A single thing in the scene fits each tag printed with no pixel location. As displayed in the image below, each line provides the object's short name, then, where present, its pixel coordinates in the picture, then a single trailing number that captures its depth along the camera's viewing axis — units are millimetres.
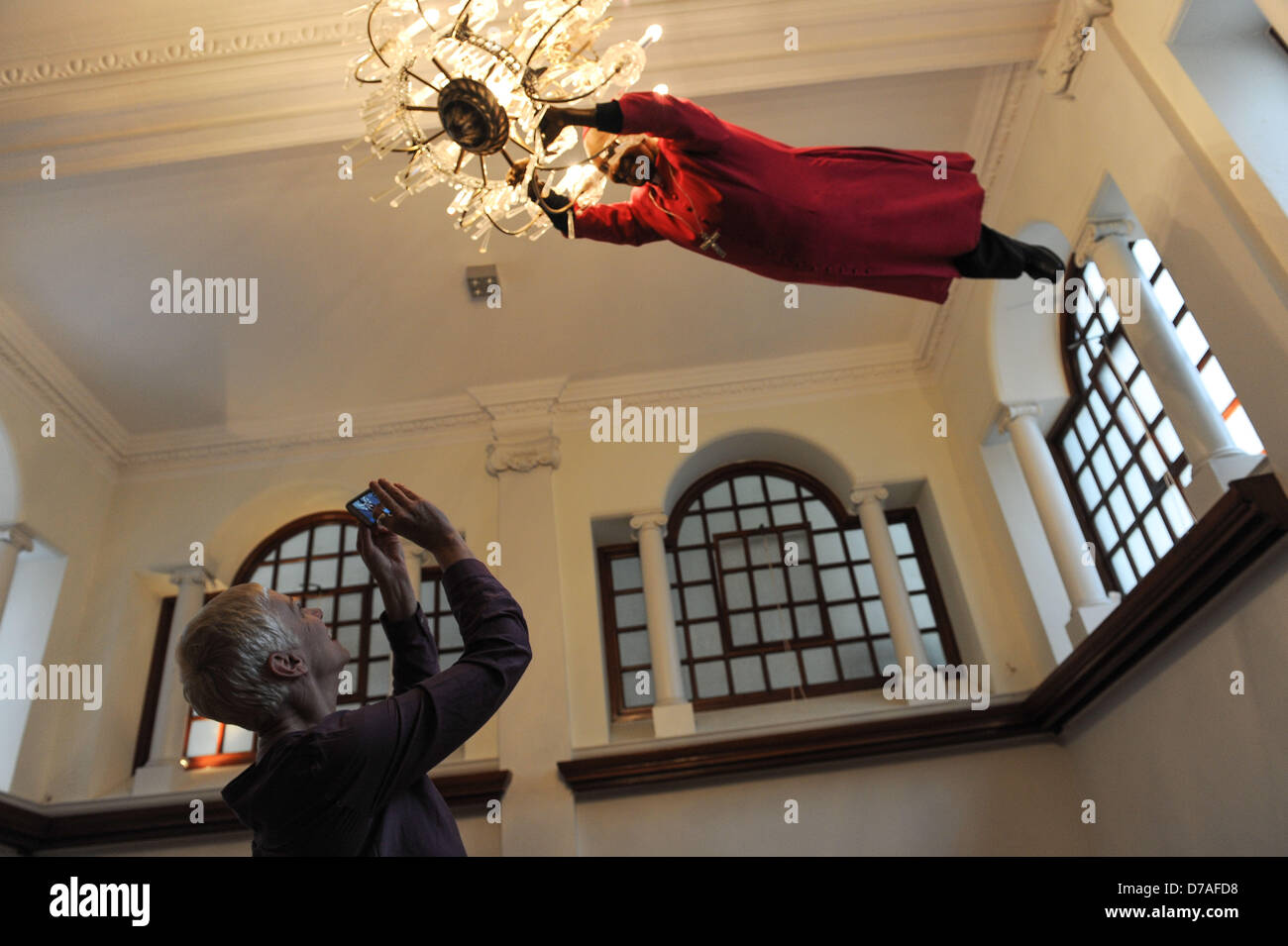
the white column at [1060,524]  5633
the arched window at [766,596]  6766
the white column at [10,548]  6211
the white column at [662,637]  6219
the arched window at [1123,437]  4969
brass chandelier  3094
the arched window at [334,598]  6875
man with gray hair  1660
